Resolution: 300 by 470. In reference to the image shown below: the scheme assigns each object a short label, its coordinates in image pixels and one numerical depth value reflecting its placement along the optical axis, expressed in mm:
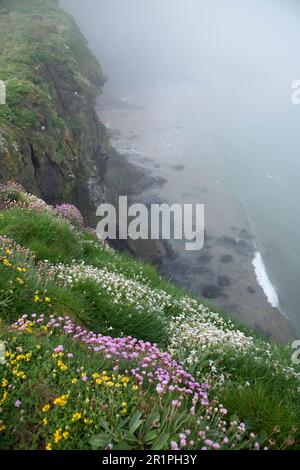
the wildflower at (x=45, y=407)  4461
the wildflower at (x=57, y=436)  4218
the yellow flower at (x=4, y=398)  4656
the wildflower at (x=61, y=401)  4508
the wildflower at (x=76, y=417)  4391
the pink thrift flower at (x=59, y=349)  5196
